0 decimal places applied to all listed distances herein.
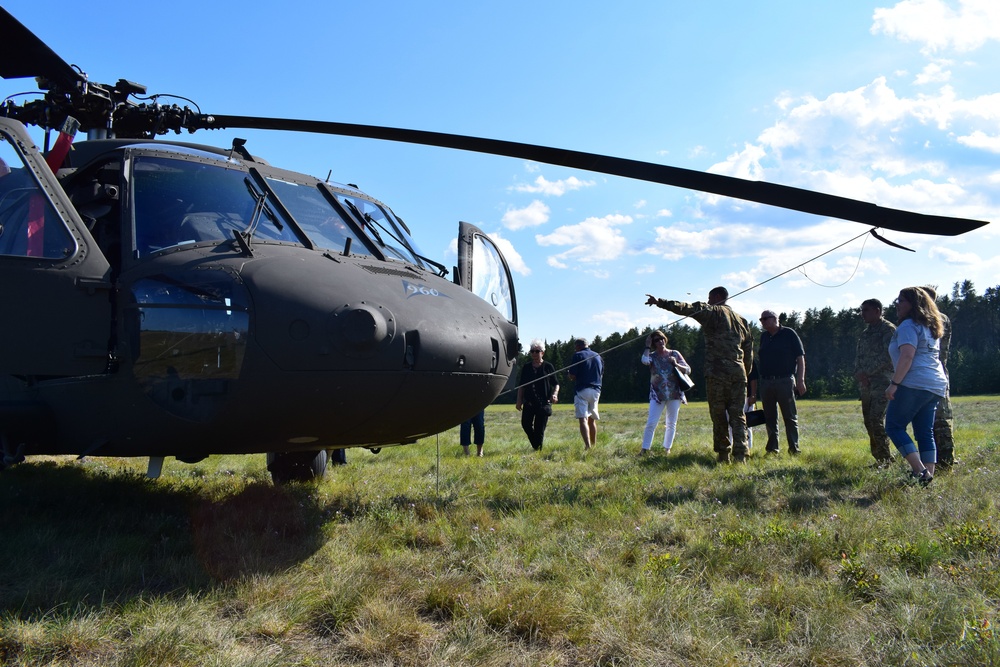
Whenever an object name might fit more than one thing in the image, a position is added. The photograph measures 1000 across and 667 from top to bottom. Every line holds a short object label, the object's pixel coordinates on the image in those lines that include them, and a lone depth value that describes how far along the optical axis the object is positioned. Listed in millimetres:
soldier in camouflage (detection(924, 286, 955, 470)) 6391
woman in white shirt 8898
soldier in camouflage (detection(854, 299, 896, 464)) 7047
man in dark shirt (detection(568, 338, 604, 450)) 9523
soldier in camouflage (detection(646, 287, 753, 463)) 7547
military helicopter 3402
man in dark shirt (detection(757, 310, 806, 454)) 8508
